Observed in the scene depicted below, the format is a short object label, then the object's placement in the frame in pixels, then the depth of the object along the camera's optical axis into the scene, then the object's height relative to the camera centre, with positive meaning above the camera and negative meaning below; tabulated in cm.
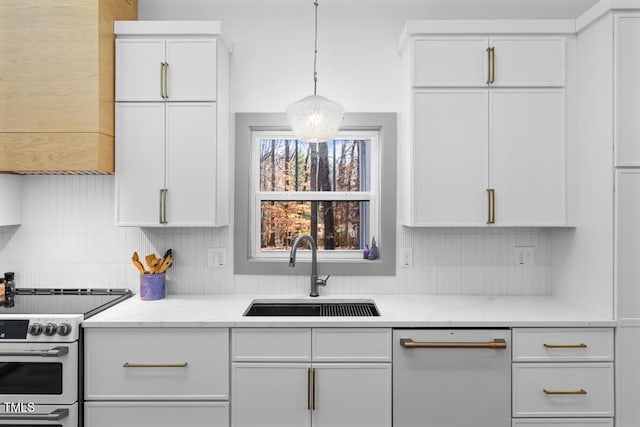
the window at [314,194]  276 +12
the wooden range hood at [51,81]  226 +64
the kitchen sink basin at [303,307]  256 -52
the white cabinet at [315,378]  210 -75
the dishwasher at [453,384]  210 -77
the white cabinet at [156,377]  209 -75
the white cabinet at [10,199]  251 +7
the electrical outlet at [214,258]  271 -27
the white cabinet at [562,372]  210 -72
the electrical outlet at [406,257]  270 -25
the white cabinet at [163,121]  238 +47
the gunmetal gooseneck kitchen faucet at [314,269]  255 -32
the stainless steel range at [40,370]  202 -70
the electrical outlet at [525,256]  267 -24
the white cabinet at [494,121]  235 +48
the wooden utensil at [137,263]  253 -28
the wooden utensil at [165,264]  256 -29
